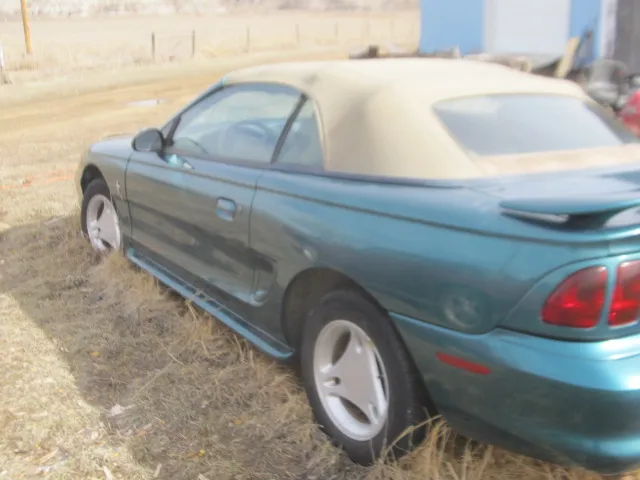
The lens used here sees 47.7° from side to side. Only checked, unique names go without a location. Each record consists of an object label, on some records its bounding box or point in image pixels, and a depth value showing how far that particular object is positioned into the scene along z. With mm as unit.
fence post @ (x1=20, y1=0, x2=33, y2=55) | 25562
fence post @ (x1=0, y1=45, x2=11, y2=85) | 19875
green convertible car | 2037
